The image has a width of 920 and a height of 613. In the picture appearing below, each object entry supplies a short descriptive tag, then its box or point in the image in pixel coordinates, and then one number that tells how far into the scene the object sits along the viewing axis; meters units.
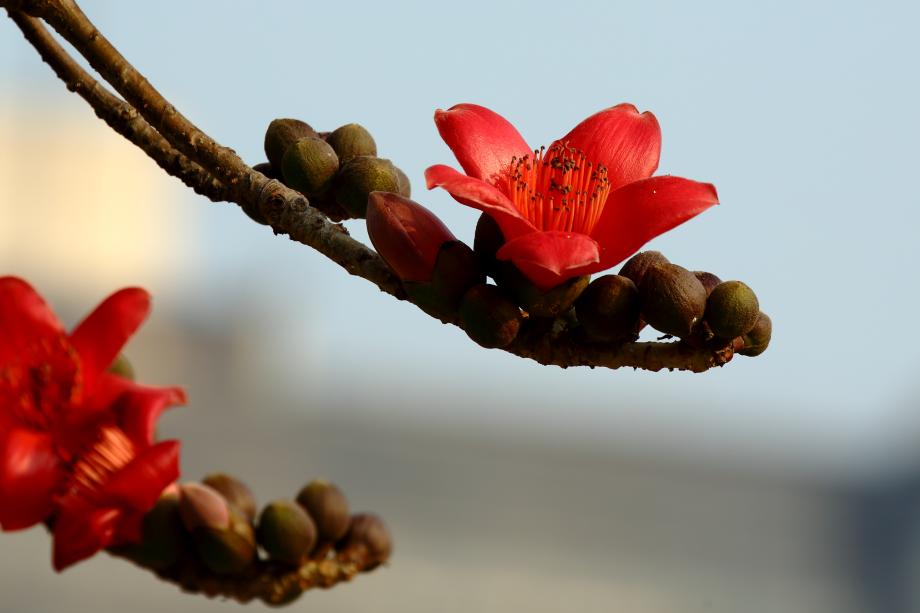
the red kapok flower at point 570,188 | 2.44
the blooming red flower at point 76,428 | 2.59
